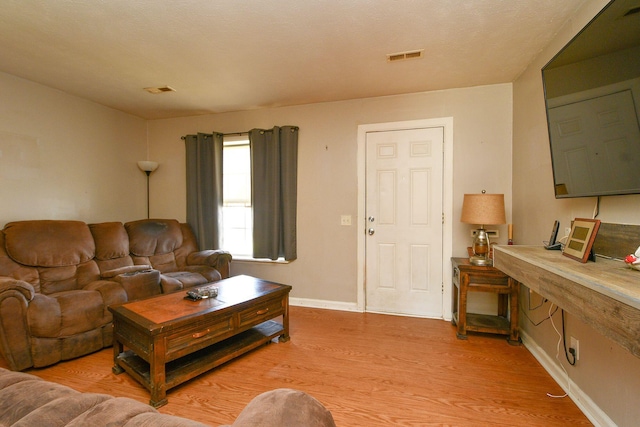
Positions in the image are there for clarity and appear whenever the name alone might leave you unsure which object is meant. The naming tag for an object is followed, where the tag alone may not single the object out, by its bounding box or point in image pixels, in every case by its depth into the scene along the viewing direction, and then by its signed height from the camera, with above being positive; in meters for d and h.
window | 3.87 +0.15
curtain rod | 3.76 +1.00
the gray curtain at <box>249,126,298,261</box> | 3.54 +0.24
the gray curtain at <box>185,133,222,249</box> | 3.84 +0.30
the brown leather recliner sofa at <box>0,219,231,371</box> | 2.06 -0.63
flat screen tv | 1.21 +0.51
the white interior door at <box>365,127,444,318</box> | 3.16 -0.13
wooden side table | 2.53 -0.71
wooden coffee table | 1.78 -0.86
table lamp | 2.56 -0.05
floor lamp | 3.84 +0.59
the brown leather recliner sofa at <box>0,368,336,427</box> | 0.61 -0.51
